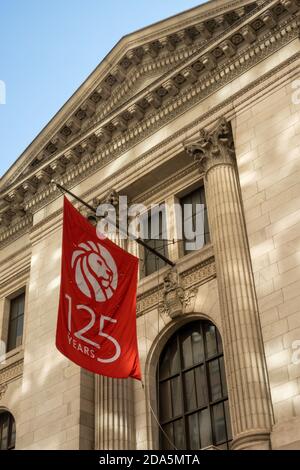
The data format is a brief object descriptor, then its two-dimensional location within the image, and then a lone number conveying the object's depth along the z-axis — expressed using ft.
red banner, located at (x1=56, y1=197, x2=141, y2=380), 57.26
